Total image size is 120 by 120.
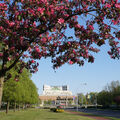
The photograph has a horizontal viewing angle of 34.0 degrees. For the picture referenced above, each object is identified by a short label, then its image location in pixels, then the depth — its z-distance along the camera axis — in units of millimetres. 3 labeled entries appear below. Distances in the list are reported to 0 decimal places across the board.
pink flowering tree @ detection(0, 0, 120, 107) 7250
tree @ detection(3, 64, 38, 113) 34347
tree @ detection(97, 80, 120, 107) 80650
